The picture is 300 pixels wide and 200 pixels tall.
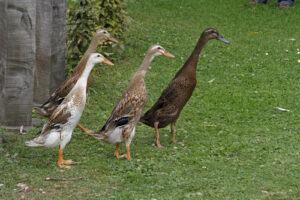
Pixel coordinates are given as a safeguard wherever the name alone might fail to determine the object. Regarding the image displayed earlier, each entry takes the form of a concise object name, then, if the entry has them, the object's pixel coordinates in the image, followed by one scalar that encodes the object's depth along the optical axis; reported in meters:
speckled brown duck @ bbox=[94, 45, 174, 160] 13.63
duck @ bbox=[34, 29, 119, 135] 14.99
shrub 19.11
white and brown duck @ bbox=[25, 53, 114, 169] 12.94
